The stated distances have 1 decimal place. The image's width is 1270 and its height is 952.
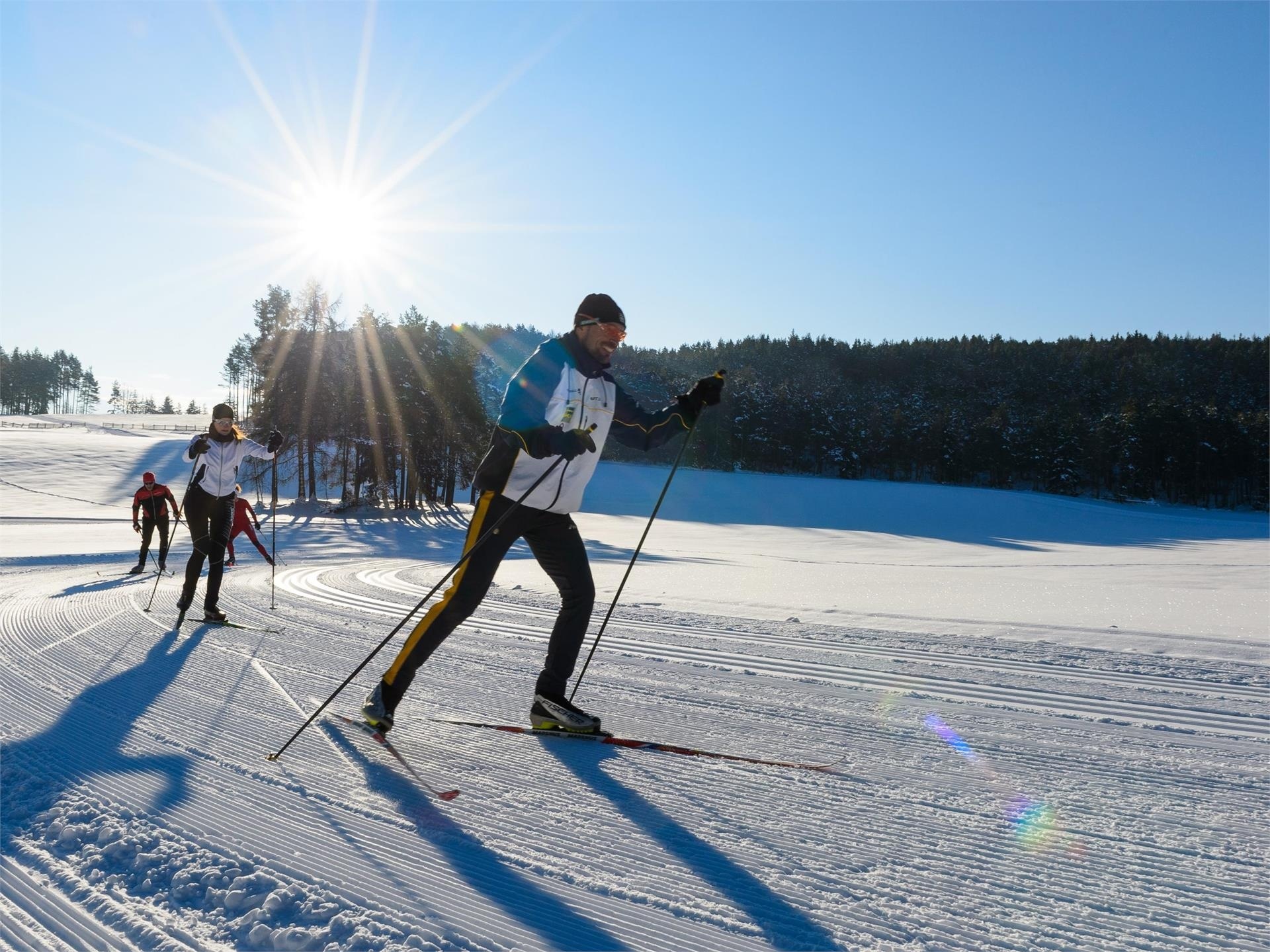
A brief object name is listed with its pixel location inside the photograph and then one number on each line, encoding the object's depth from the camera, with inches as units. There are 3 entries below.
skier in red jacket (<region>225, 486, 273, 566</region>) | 513.0
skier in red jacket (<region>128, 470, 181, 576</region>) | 480.1
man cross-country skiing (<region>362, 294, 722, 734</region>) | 136.3
